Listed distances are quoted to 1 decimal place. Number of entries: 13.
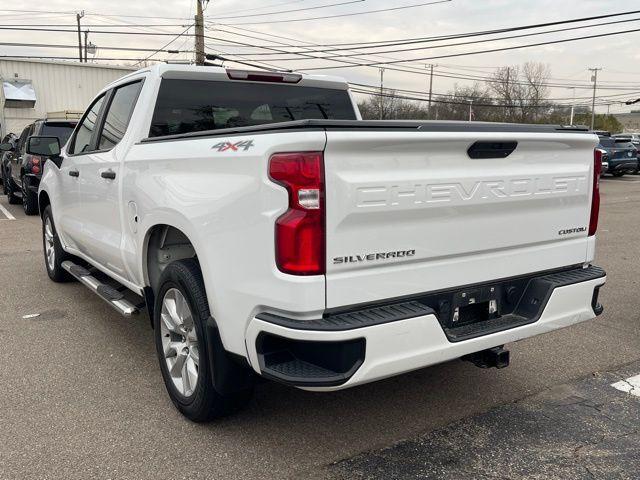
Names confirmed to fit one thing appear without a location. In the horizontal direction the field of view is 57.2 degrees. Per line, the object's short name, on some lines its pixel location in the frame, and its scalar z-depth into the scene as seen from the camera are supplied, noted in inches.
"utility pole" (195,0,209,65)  1007.0
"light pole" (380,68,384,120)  1828.9
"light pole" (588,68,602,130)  3129.9
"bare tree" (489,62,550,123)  2721.5
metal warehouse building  872.3
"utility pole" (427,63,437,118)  2562.7
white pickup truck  97.8
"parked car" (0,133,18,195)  567.4
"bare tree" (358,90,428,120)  2148.1
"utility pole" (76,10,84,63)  1964.1
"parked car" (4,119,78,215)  449.4
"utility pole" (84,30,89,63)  1918.6
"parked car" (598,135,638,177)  971.3
